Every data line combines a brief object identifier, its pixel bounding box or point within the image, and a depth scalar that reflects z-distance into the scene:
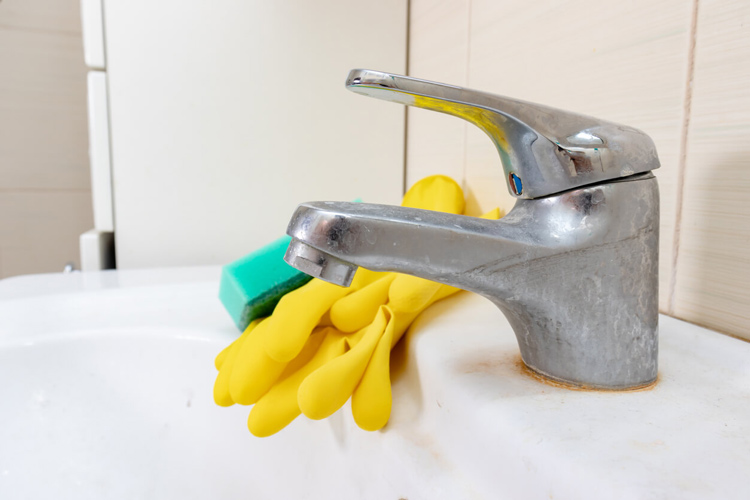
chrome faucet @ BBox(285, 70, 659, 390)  0.20
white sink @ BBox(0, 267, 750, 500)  0.19
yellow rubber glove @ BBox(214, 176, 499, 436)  0.27
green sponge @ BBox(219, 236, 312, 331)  0.39
